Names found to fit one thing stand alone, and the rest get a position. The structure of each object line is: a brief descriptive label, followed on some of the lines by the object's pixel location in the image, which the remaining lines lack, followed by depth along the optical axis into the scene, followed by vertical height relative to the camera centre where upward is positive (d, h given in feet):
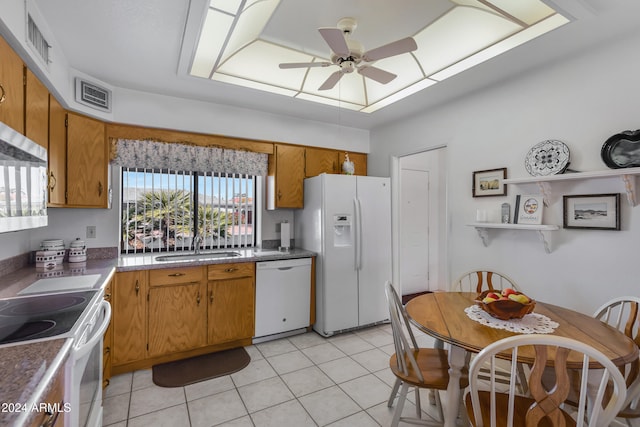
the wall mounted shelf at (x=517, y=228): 7.61 -0.35
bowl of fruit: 5.36 -1.60
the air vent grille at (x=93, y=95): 8.34 +3.41
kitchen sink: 10.17 -1.42
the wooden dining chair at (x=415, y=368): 5.47 -2.95
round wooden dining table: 4.47 -1.93
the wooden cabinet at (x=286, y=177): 11.96 +1.51
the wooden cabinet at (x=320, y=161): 12.69 +2.30
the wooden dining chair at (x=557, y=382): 3.62 -2.05
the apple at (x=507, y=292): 5.74 -1.46
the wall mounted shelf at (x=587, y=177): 6.20 +0.86
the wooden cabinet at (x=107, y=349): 7.36 -3.32
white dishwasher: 10.36 -2.82
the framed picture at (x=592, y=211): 6.71 +0.09
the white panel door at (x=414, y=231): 15.84 -0.82
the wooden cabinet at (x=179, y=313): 8.38 -2.89
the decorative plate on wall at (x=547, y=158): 7.53 +1.46
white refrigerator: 10.98 -1.13
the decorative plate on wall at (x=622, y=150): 6.36 +1.40
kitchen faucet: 10.95 -0.99
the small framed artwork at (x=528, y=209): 7.94 +0.16
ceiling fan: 5.78 +3.33
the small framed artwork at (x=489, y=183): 8.87 +0.98
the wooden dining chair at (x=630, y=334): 4.71 -2.40
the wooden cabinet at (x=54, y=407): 2.62 -1.84
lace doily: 5.09 -1.90
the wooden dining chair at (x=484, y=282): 7.98 -1.97
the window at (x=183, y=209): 10.50 +0.22
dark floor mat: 8.17 -4.37
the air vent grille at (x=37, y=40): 5.53 +3.38
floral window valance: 9.67 +2.01
